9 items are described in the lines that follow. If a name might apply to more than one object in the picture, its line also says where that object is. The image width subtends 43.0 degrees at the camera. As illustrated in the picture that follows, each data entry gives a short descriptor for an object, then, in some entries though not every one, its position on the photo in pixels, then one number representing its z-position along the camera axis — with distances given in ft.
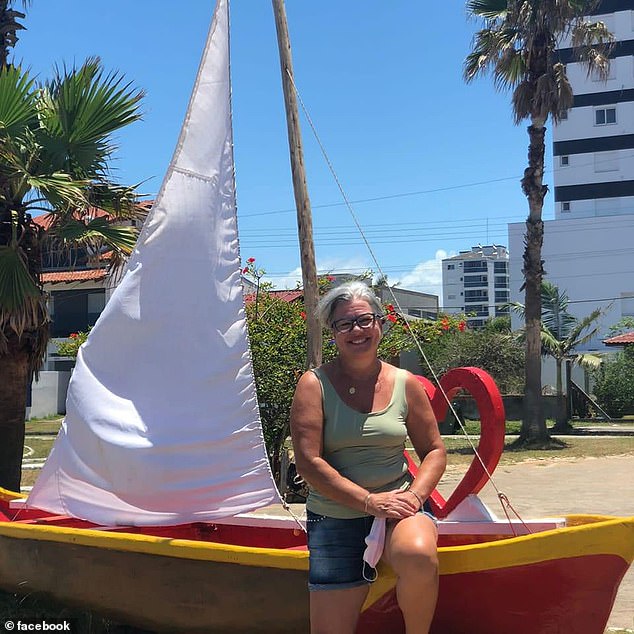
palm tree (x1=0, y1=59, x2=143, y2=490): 24.35
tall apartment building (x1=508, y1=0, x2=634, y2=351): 165.48
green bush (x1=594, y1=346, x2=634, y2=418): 85.51
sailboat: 14.64
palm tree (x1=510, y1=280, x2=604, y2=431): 74.54
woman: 10.71
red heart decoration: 14.44
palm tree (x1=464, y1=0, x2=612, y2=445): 58.95
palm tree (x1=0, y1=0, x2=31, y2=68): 33.40
